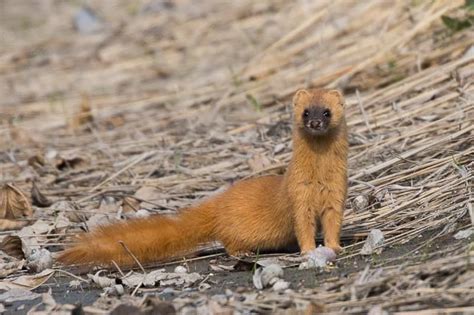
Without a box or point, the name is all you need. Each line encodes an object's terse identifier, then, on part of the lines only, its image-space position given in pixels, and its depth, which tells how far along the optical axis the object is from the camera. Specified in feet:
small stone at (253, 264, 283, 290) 28.09
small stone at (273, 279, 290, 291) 27.66
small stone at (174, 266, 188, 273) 31.93
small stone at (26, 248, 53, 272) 33.04
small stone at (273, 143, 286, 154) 43.83
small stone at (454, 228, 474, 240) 29.58
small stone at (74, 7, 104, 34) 80.18
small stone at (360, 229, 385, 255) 30.83
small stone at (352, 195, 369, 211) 36.06
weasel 32.12
